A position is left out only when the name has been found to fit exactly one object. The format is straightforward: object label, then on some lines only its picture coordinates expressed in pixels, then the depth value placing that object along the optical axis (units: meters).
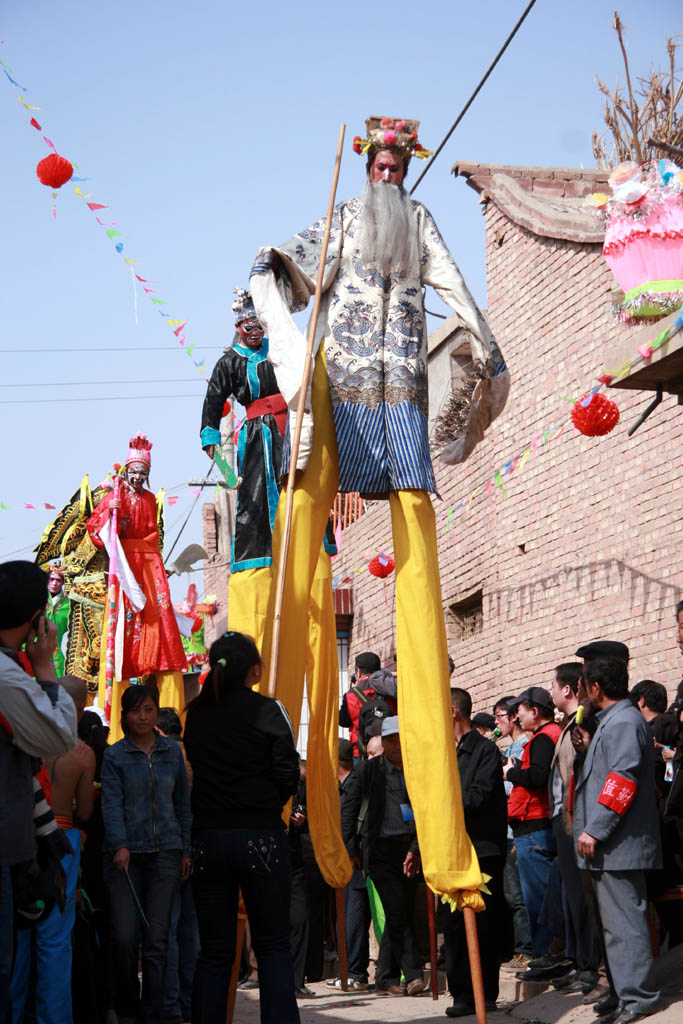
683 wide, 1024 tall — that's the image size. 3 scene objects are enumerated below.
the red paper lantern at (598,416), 9.44
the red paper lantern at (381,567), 14.00
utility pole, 19.73
